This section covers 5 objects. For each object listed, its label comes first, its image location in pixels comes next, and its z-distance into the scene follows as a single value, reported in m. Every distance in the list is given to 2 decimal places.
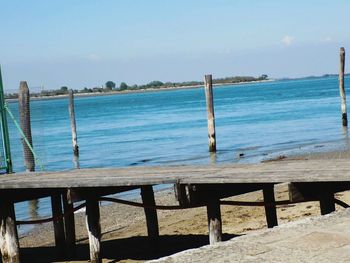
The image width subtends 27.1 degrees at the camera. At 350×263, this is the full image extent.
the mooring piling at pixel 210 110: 26.61
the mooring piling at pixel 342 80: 31.97
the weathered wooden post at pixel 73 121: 29.95
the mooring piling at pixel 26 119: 15.56
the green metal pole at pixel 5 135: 11.41
